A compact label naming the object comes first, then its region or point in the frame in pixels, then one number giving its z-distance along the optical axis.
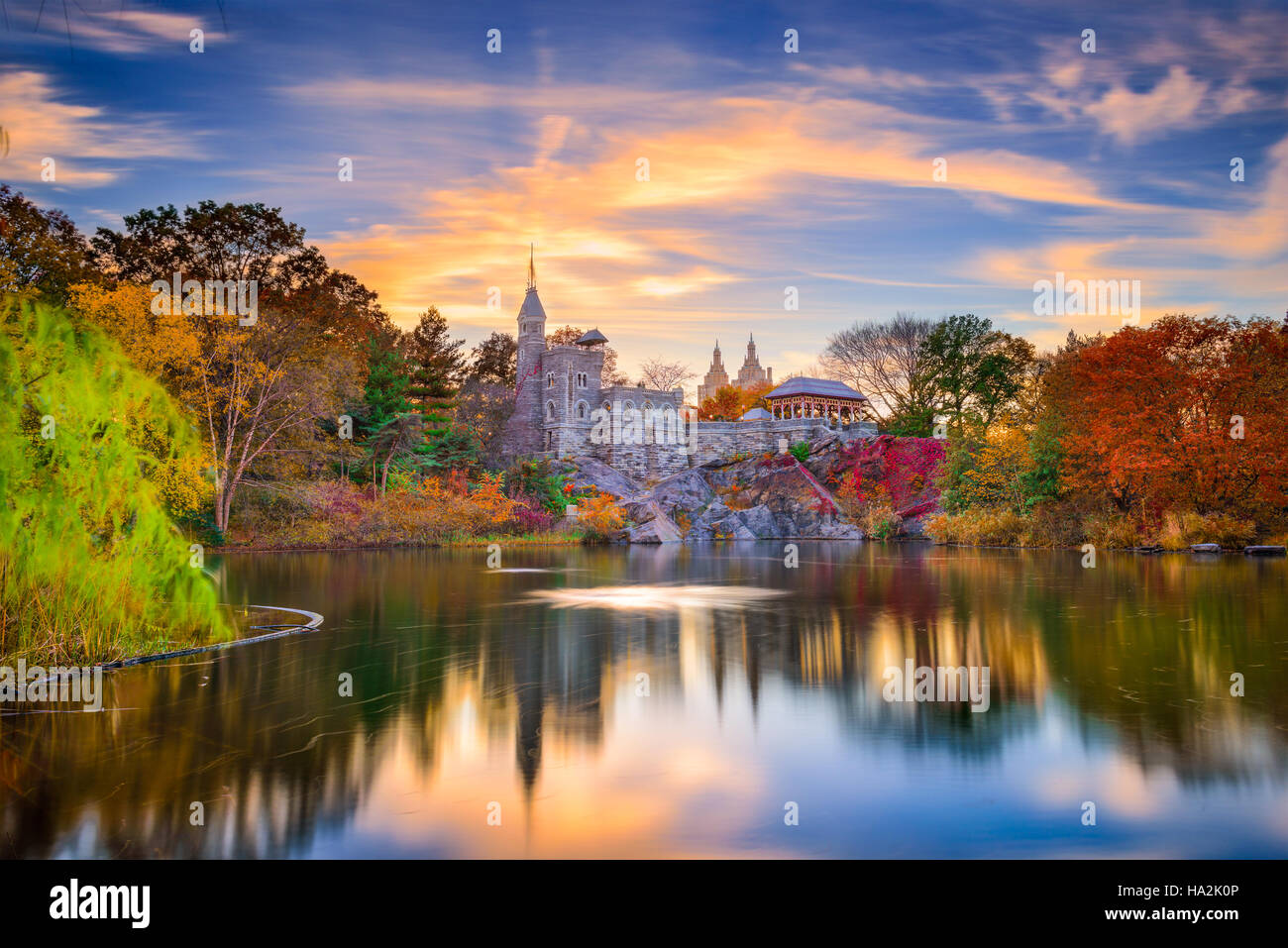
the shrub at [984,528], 34.62
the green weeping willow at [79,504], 8.19
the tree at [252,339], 30.69
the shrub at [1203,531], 27.77
